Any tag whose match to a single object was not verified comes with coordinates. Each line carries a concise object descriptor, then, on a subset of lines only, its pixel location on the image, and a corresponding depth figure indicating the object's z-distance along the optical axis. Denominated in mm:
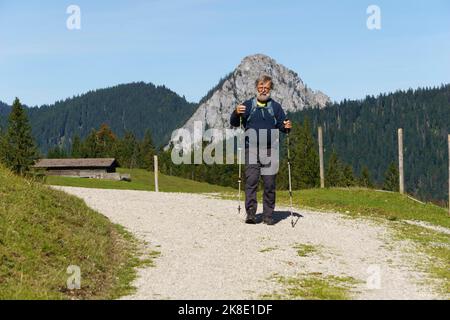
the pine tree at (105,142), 164750
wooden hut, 106688
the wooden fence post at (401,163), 30312
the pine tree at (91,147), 160125
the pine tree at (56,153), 176375
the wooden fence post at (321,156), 33950
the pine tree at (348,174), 121169
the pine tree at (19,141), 86375
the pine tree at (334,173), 114062
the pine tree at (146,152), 175750
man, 15617
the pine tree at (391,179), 133125
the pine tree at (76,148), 164388
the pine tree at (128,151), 171625
